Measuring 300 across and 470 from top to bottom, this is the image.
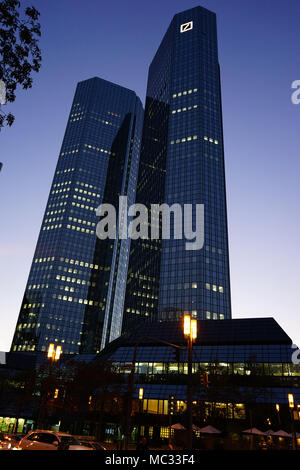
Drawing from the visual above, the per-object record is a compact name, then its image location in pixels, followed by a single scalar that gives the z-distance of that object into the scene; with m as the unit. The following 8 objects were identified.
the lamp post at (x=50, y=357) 36.81
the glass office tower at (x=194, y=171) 136.12
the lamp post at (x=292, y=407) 35.12
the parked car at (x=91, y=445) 27.57
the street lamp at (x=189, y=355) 20.10
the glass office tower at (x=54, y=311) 180.16
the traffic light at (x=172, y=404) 25.34
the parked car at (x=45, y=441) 24.09
